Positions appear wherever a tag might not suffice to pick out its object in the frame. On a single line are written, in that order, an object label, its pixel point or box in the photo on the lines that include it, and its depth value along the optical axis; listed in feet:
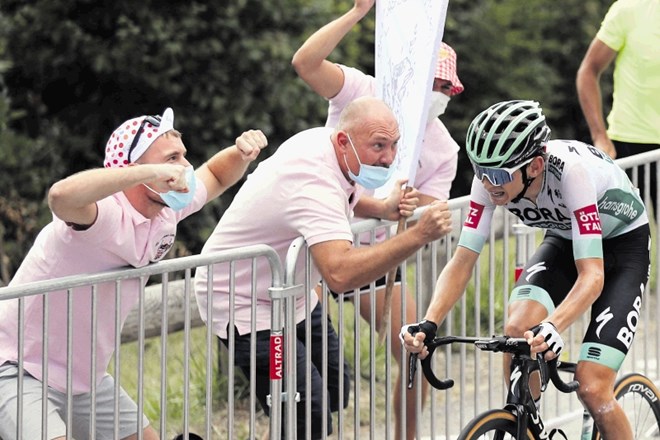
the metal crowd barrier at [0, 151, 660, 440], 33.35
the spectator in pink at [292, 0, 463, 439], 41.88
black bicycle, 33.60
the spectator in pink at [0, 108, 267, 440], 31.45
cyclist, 34.83
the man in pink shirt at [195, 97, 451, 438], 35.55
